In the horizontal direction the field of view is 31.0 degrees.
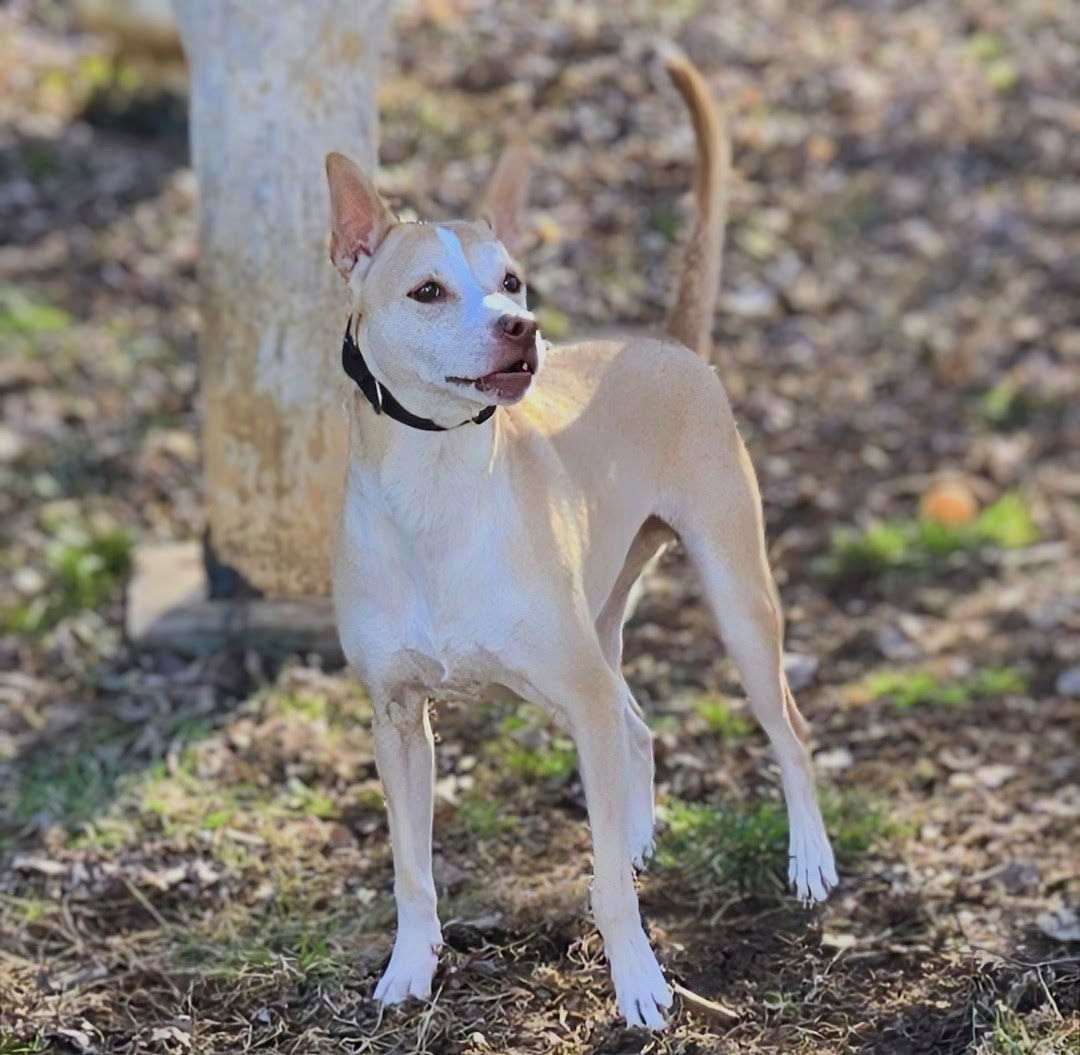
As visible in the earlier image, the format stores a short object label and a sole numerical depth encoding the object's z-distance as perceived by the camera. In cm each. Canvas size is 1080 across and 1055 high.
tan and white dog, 343
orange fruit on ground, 698
